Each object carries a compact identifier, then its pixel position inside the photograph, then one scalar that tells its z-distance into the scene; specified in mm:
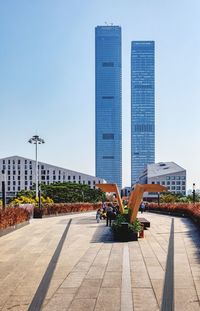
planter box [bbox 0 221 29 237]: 12519
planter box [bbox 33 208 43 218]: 23675
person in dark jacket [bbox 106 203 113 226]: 15952
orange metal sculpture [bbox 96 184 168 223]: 11237
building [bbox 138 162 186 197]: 110542
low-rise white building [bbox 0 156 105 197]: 101217
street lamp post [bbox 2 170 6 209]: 15900
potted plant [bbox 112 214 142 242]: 10590
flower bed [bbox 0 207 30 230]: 12871
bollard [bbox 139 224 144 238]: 11444
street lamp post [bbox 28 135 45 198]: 32812
